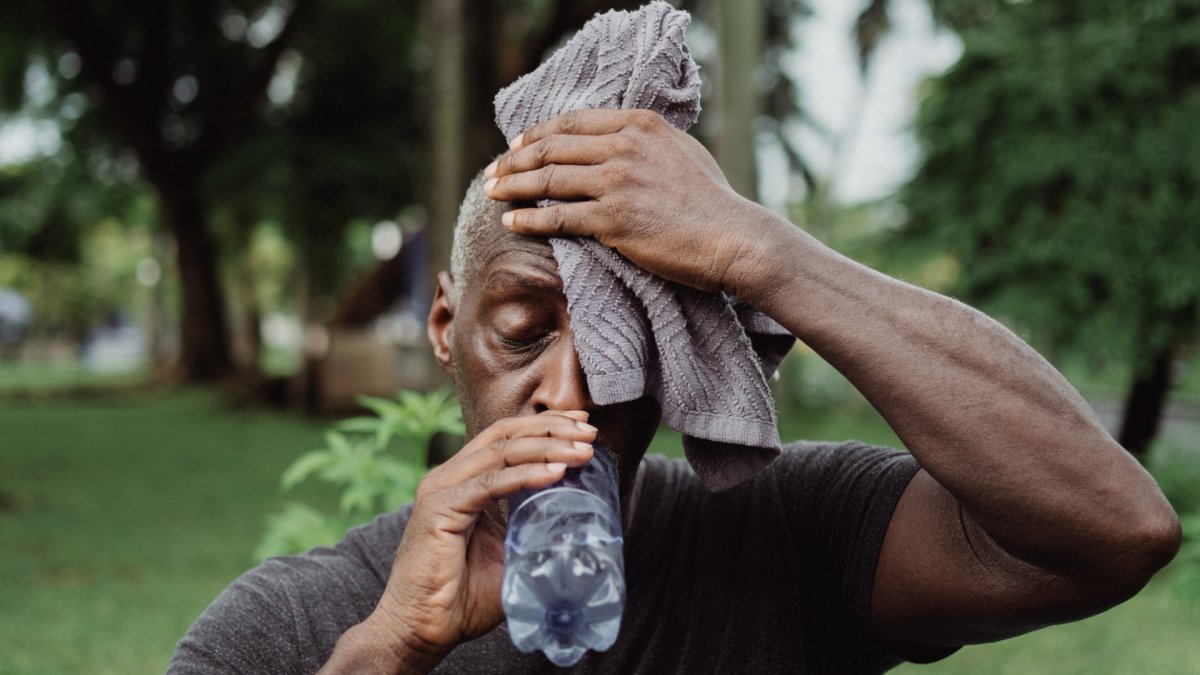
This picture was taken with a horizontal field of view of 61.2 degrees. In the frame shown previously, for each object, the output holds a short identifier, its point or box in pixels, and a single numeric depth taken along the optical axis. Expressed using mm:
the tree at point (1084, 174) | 7660
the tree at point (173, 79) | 17828
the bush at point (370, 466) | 2738
